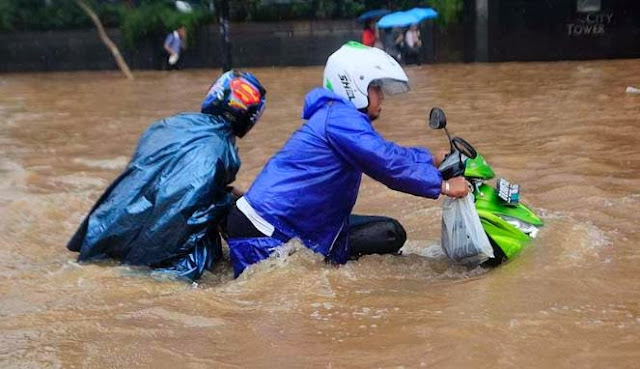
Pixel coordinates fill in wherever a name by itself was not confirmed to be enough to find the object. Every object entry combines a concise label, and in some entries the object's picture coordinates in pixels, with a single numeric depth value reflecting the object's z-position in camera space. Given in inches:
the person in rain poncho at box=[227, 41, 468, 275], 145.9
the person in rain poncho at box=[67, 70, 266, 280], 161.5
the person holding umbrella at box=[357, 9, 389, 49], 647.1
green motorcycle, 150.3
